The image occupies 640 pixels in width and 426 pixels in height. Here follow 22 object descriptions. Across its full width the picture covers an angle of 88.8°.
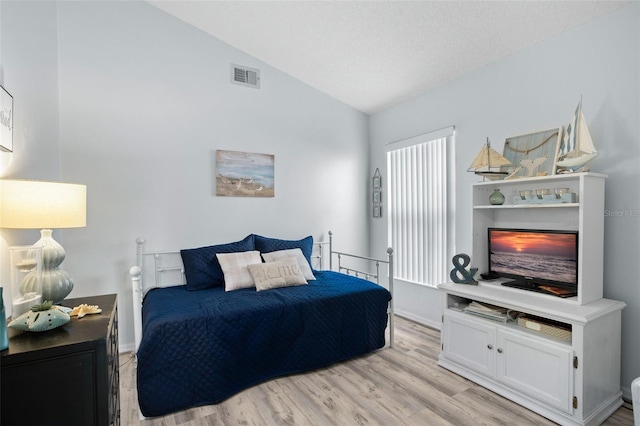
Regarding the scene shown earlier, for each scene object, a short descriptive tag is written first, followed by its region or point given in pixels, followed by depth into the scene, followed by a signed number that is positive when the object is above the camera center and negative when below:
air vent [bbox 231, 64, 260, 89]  3.50 +1.47
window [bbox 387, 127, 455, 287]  3.43 +0.06
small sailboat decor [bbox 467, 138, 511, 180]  2.63 +0.39
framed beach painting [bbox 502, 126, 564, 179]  2.41 +0.46
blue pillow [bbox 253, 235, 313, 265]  3.39 -0.36
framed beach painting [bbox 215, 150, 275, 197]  3.41 +0.40
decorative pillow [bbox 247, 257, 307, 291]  2.89 -0.58
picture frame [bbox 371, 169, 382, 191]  4.32 +0.40
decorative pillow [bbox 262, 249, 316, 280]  3.23 -0.46
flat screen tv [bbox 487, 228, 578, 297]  2.26 -0.36
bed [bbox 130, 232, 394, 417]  2.10 -0.81
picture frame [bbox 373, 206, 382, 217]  4.31 +0.00
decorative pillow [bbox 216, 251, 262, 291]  2.89 -0.52
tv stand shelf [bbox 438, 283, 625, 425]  1.91 -0.95
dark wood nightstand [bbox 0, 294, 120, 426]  1.13 -0.61
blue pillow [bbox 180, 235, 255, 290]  2.94 -0.51
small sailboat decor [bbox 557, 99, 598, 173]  2.13 +0.43
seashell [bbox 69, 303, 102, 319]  1.54 -0.48
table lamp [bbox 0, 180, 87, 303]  1.49 -0.01
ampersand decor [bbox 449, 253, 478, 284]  2.69 -0.51
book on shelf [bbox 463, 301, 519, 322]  2.32 -0.74
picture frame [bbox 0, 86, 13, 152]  1.54 +0.45
